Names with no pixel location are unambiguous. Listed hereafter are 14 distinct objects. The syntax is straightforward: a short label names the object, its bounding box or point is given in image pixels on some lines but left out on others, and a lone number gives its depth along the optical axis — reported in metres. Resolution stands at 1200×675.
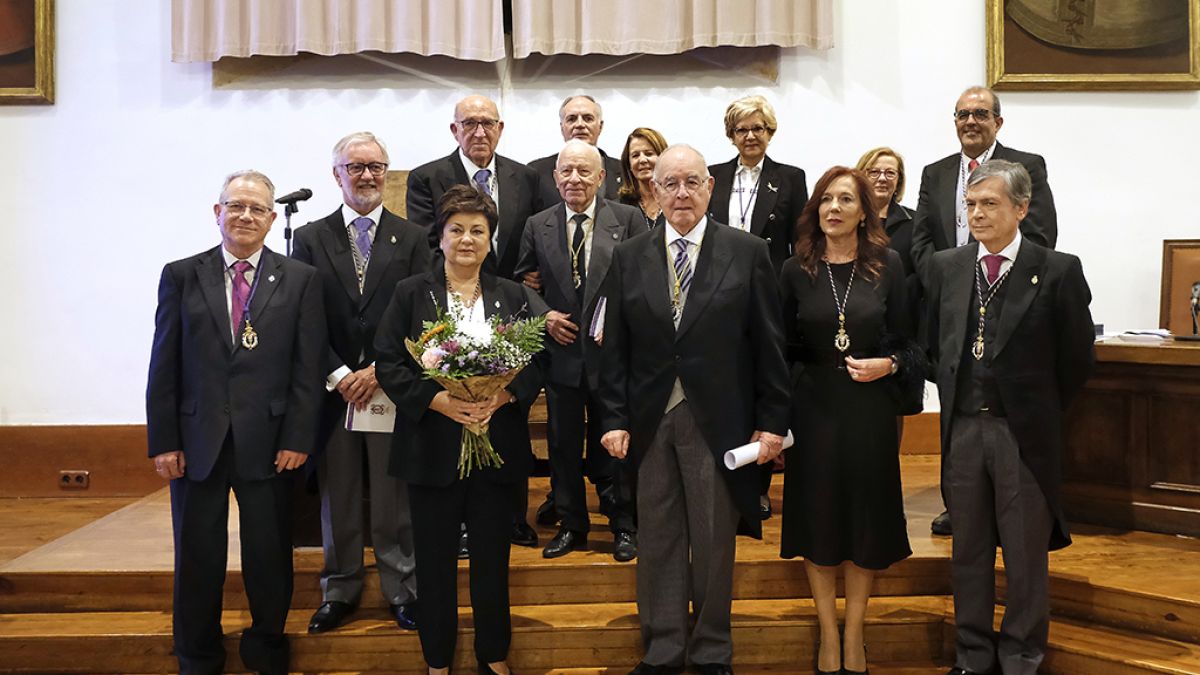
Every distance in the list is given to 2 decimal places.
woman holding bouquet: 3.41
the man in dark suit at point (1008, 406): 3.36
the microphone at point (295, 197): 4.04
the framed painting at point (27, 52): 6.06
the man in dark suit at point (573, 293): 4.01
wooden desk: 4.41
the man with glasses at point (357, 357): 3.79
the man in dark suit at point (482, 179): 4.24
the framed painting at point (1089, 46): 6.14
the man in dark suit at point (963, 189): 4.23
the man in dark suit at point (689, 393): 3.40
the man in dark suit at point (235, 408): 3.49
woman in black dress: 3.41
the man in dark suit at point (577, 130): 4.47
